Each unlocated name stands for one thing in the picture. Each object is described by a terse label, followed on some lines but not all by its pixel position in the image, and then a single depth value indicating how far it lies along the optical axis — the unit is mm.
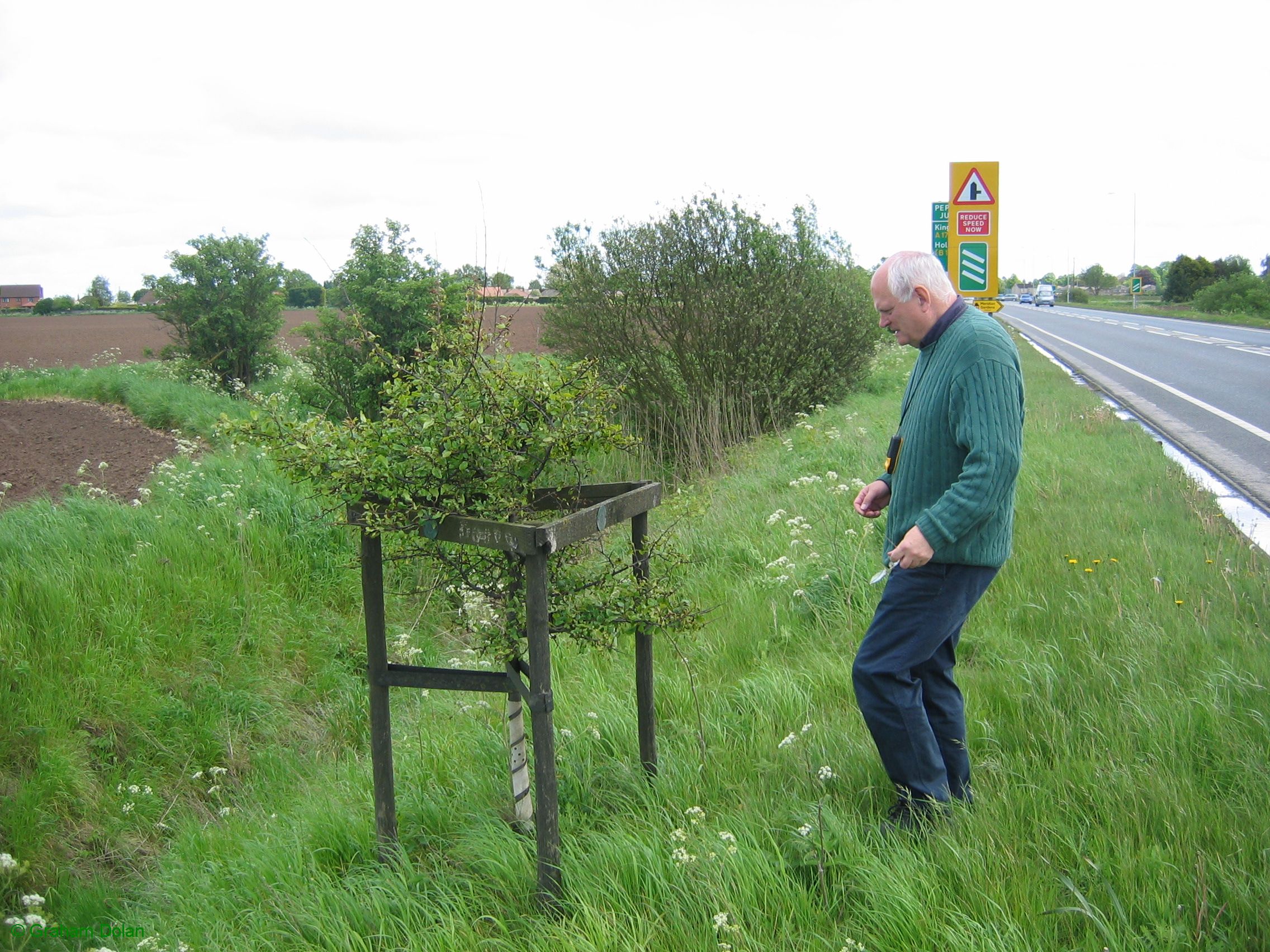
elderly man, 2730
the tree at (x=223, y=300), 19547
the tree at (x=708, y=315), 12570
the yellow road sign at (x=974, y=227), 9180
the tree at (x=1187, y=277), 59875
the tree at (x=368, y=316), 13141
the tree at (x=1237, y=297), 43303
